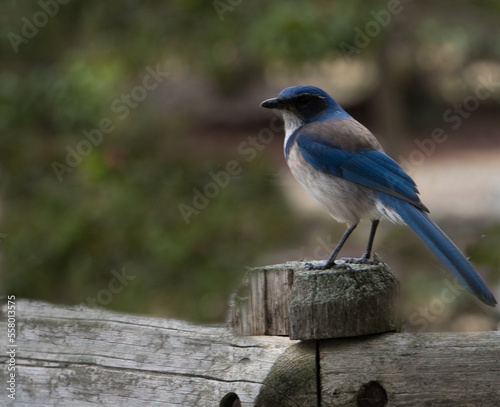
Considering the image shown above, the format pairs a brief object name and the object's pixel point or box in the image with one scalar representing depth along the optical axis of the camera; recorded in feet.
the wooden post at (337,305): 14.51
